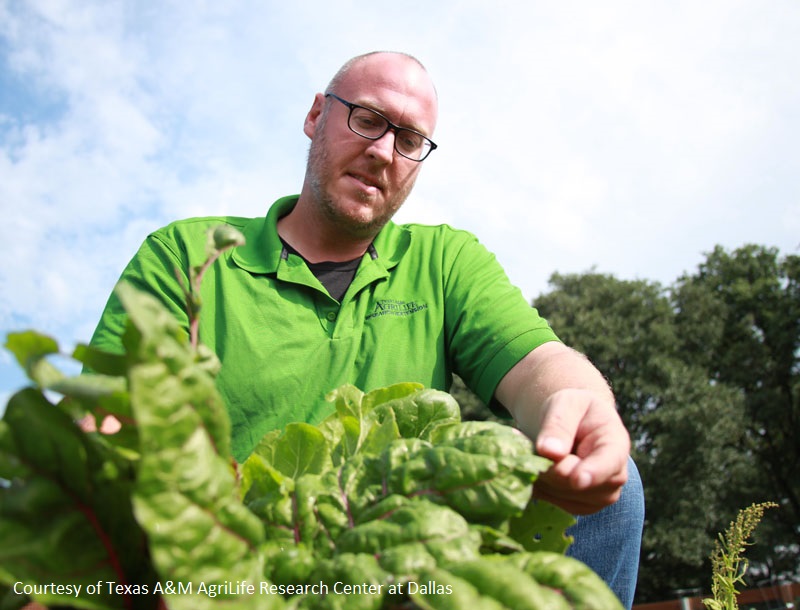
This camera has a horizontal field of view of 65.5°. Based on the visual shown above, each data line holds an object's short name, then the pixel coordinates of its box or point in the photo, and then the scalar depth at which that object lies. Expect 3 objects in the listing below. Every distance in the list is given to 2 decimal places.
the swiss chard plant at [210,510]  0.69
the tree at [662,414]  19.89
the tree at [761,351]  22.84
